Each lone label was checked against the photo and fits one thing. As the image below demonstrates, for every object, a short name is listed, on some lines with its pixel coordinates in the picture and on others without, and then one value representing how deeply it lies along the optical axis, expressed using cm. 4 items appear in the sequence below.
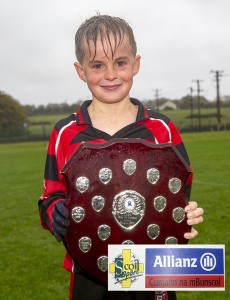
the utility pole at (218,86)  4912
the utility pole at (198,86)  5714
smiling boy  195
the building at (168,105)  8520
